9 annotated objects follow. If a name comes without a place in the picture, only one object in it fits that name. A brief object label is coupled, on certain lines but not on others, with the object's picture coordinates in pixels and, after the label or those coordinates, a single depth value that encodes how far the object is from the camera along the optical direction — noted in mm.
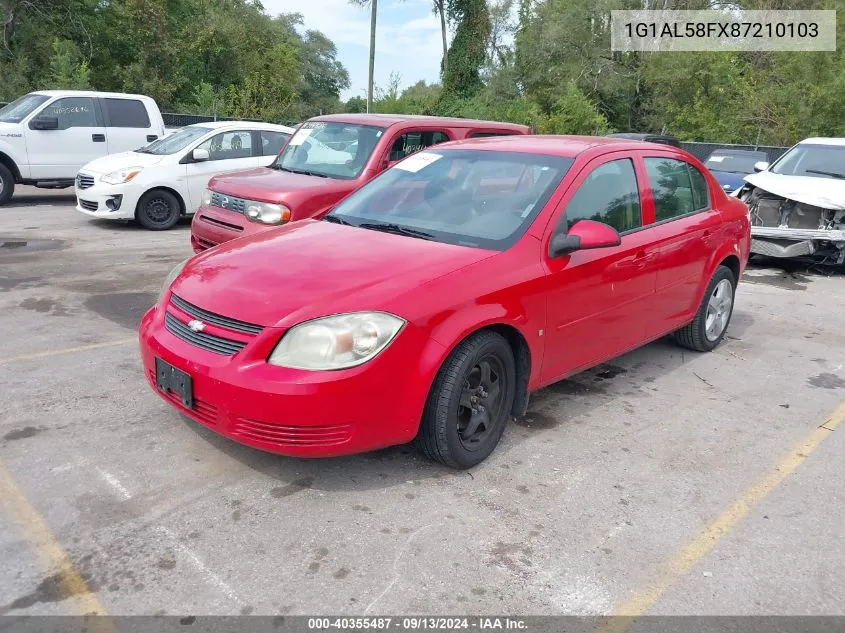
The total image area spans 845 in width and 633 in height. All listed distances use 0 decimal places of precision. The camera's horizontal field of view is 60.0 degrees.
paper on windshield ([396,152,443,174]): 4812
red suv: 7098
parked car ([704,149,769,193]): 15578
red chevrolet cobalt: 3225
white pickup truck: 11891
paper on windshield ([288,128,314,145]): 8430
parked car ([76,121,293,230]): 10250
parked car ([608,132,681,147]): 14905
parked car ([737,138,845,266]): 9141
